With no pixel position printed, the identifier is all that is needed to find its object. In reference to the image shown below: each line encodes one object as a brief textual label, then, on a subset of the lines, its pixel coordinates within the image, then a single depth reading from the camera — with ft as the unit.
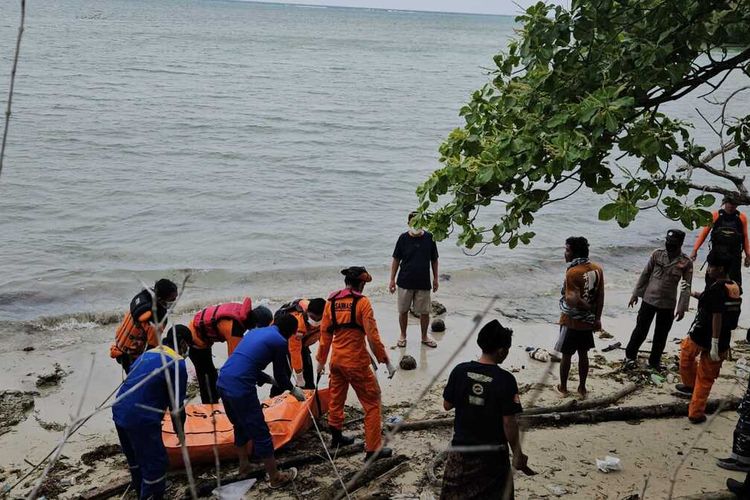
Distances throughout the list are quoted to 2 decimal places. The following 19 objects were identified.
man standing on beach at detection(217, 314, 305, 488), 20.52
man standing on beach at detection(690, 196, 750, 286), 30.60
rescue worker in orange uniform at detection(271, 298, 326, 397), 24.77
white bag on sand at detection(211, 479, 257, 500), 20.17
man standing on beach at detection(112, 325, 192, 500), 18.20
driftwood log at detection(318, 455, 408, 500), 19.84
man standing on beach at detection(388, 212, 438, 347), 31.86
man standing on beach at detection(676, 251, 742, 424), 22.68
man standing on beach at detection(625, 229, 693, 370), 28.17
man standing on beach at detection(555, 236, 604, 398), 25.81
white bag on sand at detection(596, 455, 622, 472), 21.80
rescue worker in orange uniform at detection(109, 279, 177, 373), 22.82
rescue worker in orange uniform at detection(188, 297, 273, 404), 23.70
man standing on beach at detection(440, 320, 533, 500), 16.08
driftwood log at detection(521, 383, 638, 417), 25.04
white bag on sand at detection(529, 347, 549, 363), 32.81
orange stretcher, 21.74
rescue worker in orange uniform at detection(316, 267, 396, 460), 22.24
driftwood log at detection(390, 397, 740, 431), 24.20
